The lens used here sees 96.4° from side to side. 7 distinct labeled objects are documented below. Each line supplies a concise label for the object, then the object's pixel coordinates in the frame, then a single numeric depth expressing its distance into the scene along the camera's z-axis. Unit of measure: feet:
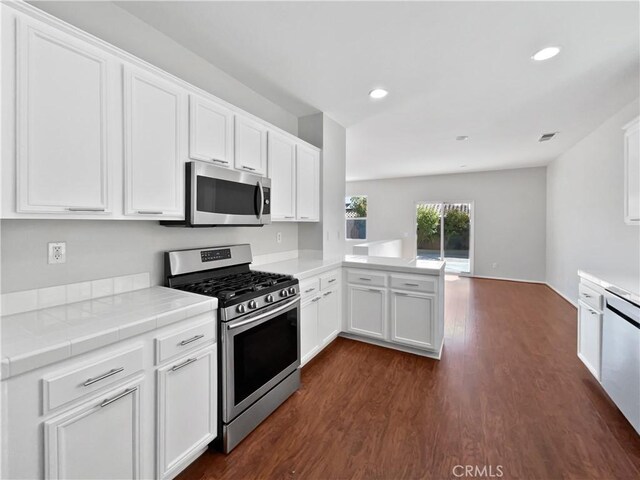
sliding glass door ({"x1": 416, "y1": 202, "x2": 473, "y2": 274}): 24.16
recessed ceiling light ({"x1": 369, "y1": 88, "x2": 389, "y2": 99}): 9.26
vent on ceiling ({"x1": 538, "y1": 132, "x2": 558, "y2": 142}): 13.62
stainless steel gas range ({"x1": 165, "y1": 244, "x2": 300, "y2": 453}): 5.66
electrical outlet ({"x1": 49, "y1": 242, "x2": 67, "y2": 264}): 4.99
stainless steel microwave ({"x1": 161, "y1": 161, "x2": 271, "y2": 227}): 6.31
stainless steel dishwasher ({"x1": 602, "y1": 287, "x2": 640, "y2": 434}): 5.84
